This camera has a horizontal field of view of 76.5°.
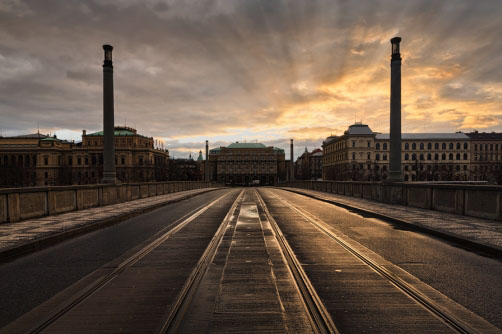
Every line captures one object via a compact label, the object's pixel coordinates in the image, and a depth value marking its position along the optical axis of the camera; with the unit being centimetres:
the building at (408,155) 10275
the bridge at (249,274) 375
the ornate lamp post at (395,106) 1644
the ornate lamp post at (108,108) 1706
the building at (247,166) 15875
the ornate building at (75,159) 10512
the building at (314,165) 16500
